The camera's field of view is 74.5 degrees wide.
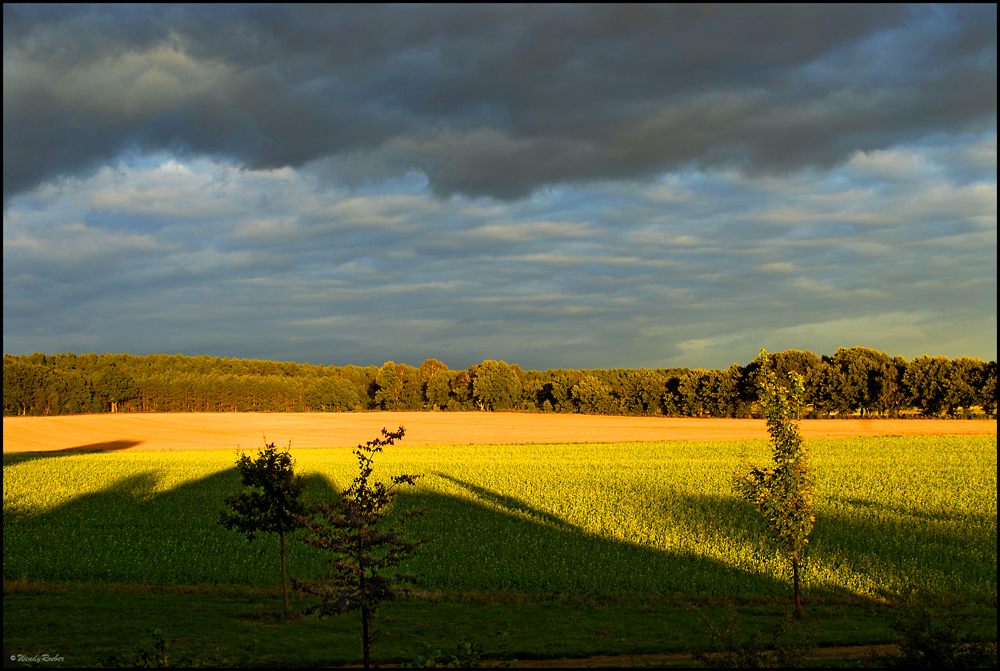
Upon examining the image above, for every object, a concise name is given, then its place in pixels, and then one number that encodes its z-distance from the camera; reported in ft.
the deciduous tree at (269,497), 73.67
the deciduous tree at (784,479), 74.69
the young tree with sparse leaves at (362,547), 43.47
